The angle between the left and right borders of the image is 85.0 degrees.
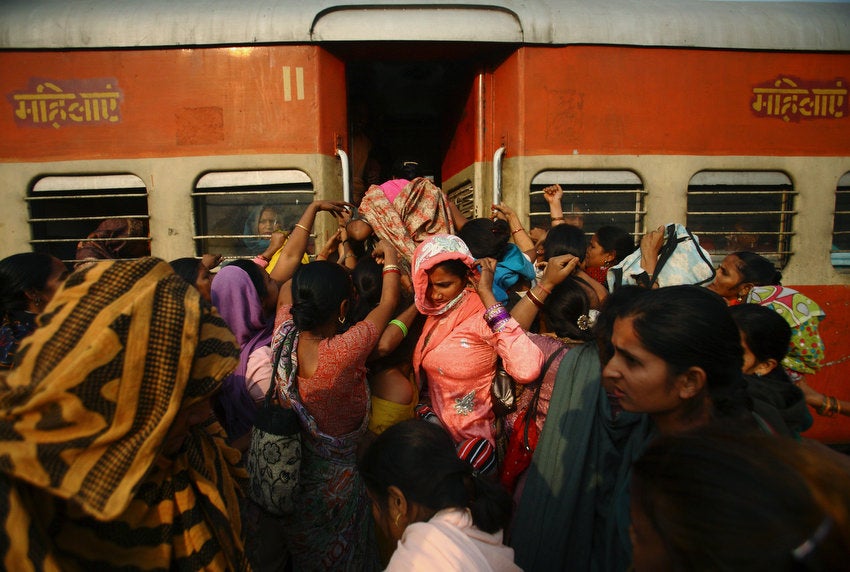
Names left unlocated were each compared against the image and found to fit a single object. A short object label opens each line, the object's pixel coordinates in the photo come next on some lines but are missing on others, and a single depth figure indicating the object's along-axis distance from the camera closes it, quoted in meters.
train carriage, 2.86
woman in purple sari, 1.74
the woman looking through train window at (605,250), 2.45
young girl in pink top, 1.63
